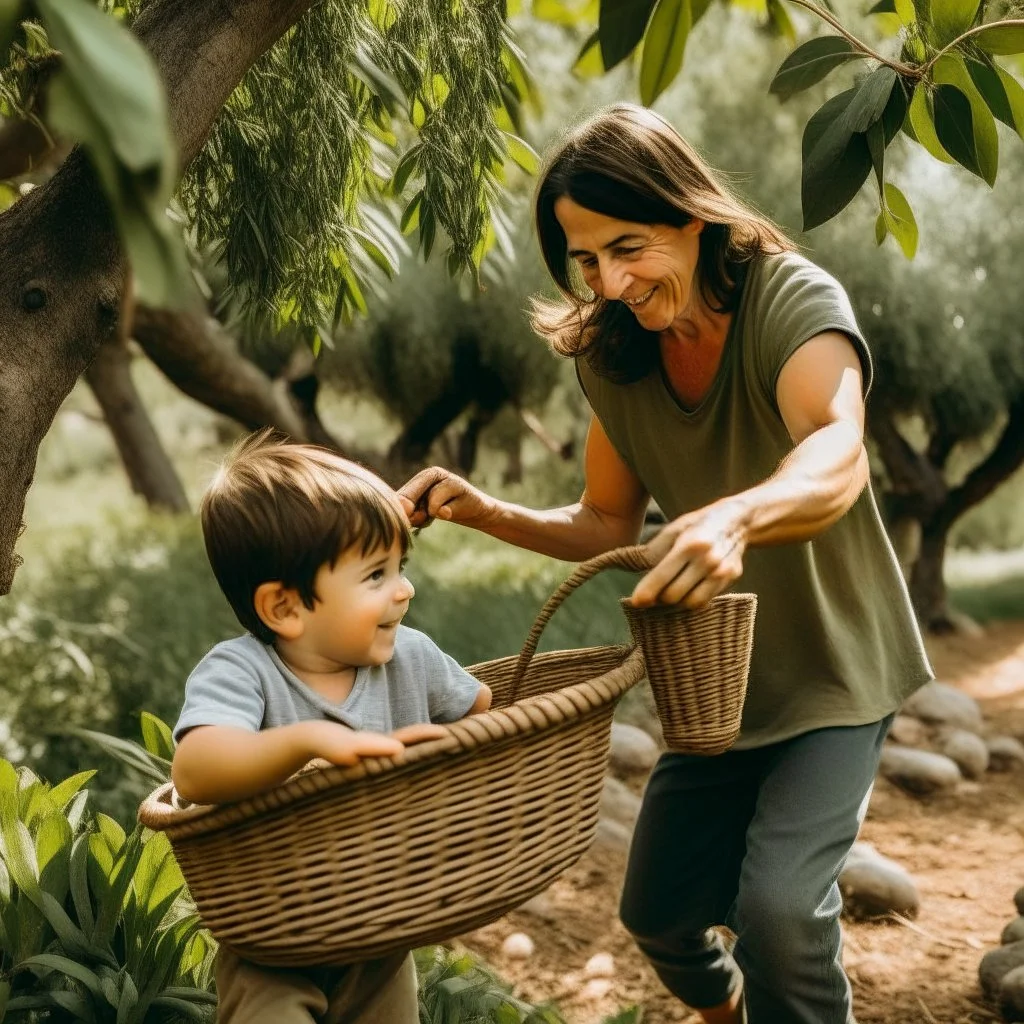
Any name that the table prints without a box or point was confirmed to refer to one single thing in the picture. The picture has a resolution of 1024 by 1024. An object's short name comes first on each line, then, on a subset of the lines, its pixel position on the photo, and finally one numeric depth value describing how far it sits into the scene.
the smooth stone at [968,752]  5.61
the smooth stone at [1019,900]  3.69
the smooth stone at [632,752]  4.96
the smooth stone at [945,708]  6.25
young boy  1.66
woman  1.92
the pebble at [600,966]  3.46
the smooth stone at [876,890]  3.85
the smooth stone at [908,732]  6.00
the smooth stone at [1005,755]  5.71
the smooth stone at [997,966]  3.21
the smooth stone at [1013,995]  3.01
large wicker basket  1.44
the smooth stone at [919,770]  5.29
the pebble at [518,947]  3.57
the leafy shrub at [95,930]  2.20
